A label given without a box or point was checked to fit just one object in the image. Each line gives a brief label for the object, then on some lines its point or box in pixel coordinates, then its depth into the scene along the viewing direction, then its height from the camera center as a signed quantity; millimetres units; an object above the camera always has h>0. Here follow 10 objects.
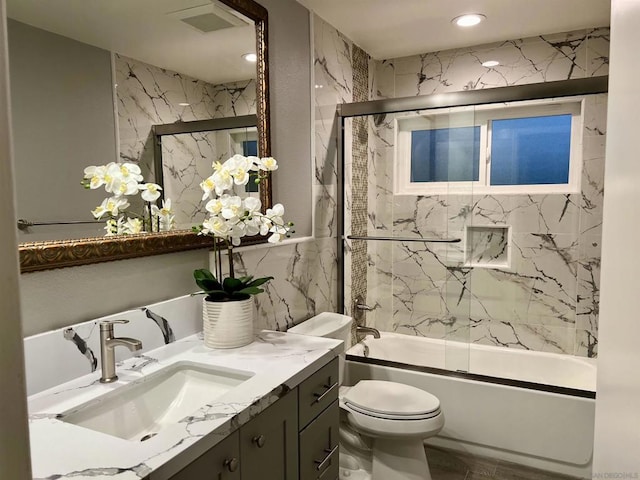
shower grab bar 2994 -243
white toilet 2064 -1008
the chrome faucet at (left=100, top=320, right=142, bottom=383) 1338 -412
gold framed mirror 1255 +217
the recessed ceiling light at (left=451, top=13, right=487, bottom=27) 2697 +1087
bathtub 2348 -1097
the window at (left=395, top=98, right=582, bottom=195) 2828 +349
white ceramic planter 1628 -423
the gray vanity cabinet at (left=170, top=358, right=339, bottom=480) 1118 -682
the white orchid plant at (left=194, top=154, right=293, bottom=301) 1627 -59
